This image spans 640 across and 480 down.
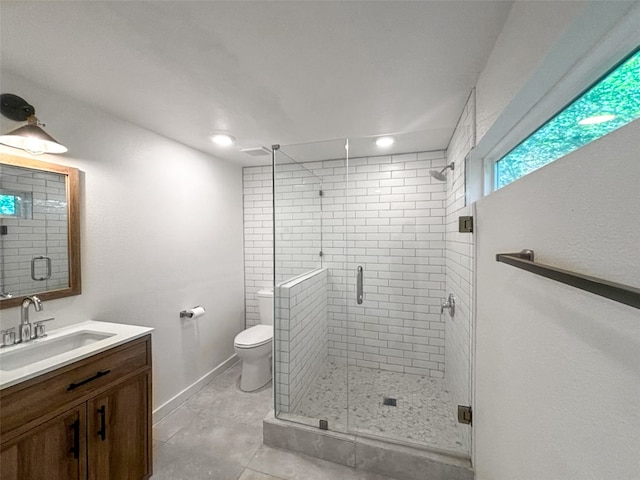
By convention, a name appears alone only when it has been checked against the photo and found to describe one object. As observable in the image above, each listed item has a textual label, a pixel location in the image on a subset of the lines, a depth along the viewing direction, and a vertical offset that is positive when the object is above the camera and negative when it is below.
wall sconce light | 1.27 +0.53
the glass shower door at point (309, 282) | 2.05 -0.41
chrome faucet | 1.36 -0.42
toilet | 2.45 -1.13
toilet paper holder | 2.38 -0.68
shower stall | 2.16 -0.45
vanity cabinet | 1.05 -0.86
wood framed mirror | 1.35 +0.05
